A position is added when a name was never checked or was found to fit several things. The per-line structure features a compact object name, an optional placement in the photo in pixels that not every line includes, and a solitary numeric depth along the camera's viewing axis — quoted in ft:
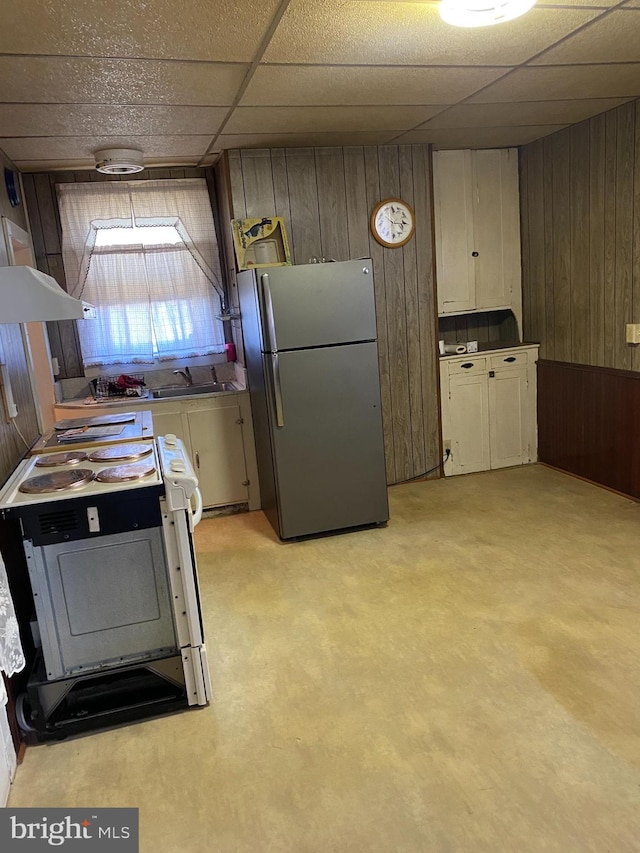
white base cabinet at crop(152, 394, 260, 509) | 13.12
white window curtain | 13.53
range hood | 7.02
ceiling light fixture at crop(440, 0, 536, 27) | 6.27
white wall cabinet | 14.43
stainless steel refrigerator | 11.27
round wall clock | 13.55
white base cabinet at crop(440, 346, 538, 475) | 14.90
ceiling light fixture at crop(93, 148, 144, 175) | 11.42
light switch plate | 12.07
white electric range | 6.84
